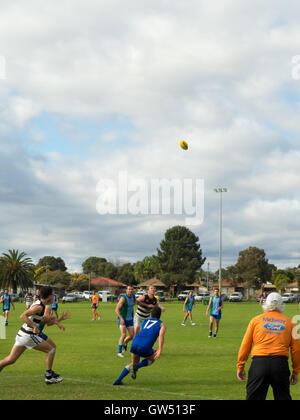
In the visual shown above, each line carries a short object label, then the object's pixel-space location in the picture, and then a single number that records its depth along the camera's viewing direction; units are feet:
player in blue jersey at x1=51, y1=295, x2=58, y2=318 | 106.42
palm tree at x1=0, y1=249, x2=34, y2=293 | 320.91
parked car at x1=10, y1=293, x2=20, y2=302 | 273.54
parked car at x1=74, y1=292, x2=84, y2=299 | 310.94
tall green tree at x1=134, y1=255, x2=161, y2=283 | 417.32
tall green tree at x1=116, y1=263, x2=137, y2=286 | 455.63
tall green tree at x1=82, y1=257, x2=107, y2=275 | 601.62
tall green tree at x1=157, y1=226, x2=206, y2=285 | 371.15
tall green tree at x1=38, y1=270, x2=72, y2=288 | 412.98
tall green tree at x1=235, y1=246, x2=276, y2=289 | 352.49
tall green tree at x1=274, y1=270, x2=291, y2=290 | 389.60
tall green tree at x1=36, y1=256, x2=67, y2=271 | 608.60
